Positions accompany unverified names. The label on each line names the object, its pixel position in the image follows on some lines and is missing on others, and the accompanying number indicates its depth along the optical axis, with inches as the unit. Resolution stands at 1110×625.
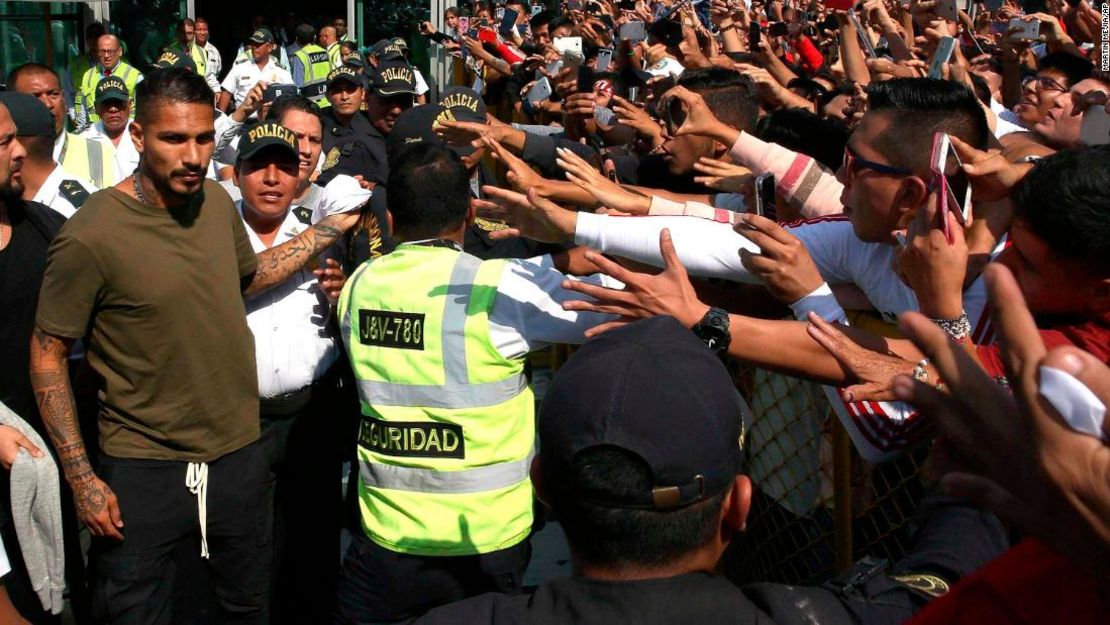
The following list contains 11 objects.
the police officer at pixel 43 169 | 167.5
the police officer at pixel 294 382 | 153.0
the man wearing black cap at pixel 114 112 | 295.3
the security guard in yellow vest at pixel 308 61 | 607.5
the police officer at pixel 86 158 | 208.7
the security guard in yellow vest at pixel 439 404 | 119.7
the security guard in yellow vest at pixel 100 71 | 484.1
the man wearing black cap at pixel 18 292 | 138.9
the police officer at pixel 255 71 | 557.6
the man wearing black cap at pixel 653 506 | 59.1
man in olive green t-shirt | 131.0
